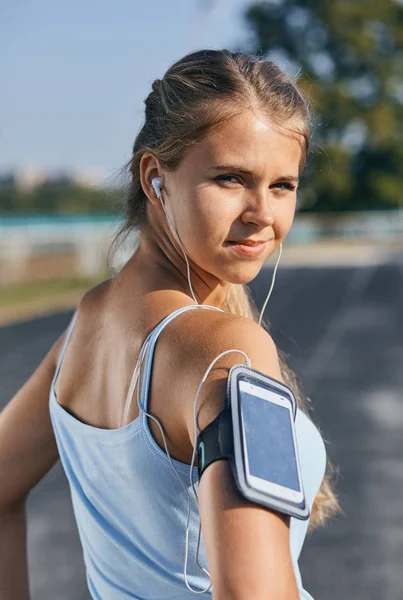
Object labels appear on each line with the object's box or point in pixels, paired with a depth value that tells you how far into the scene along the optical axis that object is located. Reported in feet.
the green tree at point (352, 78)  222.07
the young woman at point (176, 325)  4.27
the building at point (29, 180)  188.24
